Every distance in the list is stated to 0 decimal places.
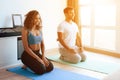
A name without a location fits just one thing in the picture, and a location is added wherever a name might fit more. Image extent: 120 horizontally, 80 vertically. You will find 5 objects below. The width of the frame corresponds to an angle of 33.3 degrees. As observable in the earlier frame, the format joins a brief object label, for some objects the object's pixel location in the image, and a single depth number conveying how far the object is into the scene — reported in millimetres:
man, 3609
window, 4422
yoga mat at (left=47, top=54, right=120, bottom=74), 3316
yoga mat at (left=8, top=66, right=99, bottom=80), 2893
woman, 3033
